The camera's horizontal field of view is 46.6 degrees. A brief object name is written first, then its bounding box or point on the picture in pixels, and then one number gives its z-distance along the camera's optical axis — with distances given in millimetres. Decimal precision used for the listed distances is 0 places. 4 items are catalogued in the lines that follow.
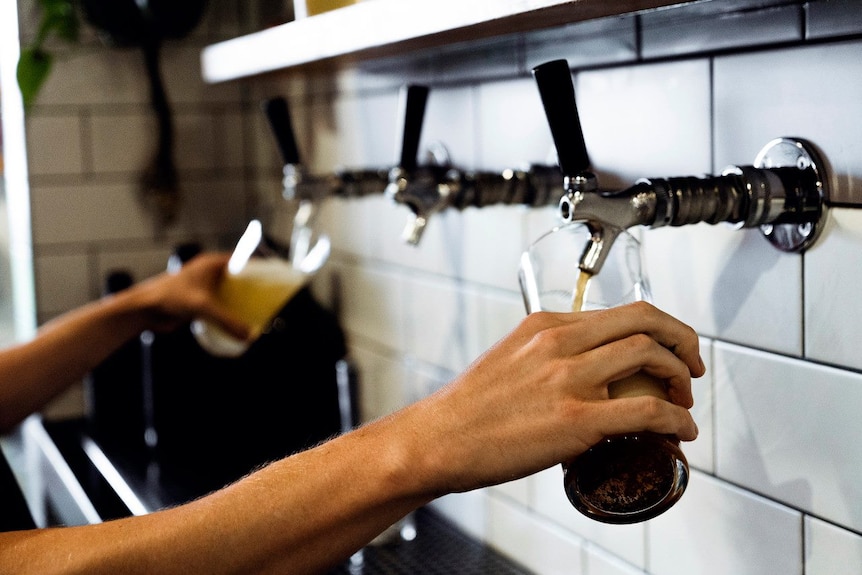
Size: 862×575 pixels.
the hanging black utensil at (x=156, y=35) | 1565
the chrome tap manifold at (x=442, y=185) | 881
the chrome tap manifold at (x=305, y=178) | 1096
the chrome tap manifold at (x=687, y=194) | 610
